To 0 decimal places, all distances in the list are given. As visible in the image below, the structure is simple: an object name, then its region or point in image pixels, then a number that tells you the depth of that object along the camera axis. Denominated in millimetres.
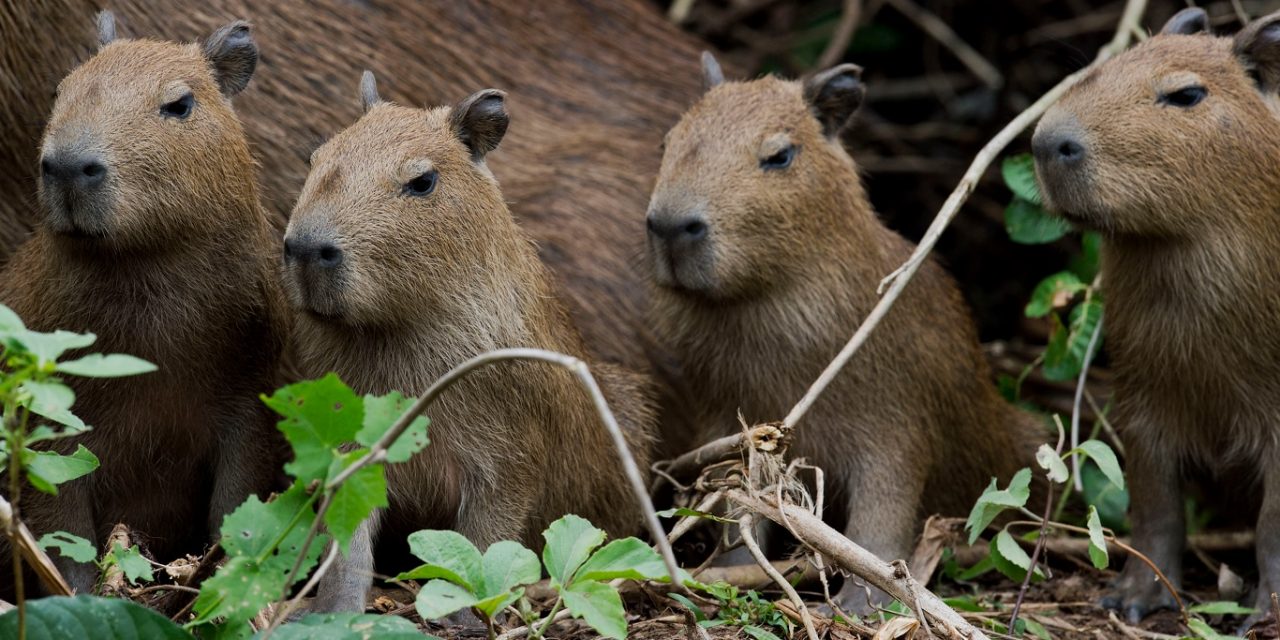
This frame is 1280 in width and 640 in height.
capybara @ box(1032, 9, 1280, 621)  8898
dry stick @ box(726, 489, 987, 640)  7547
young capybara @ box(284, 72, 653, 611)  7805
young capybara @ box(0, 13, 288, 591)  7973
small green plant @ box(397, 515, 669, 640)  6598
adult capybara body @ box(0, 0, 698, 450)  10203
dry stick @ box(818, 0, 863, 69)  15102
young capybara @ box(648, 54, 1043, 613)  9312
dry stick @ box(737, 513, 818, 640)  7629
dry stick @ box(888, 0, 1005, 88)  16812
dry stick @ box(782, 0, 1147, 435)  8898
